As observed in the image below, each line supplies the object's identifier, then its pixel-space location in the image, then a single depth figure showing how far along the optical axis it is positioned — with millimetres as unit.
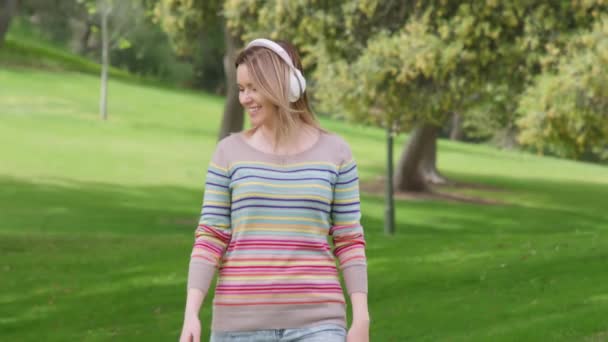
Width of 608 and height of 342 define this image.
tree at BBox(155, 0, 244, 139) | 24594
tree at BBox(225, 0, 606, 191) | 21531
